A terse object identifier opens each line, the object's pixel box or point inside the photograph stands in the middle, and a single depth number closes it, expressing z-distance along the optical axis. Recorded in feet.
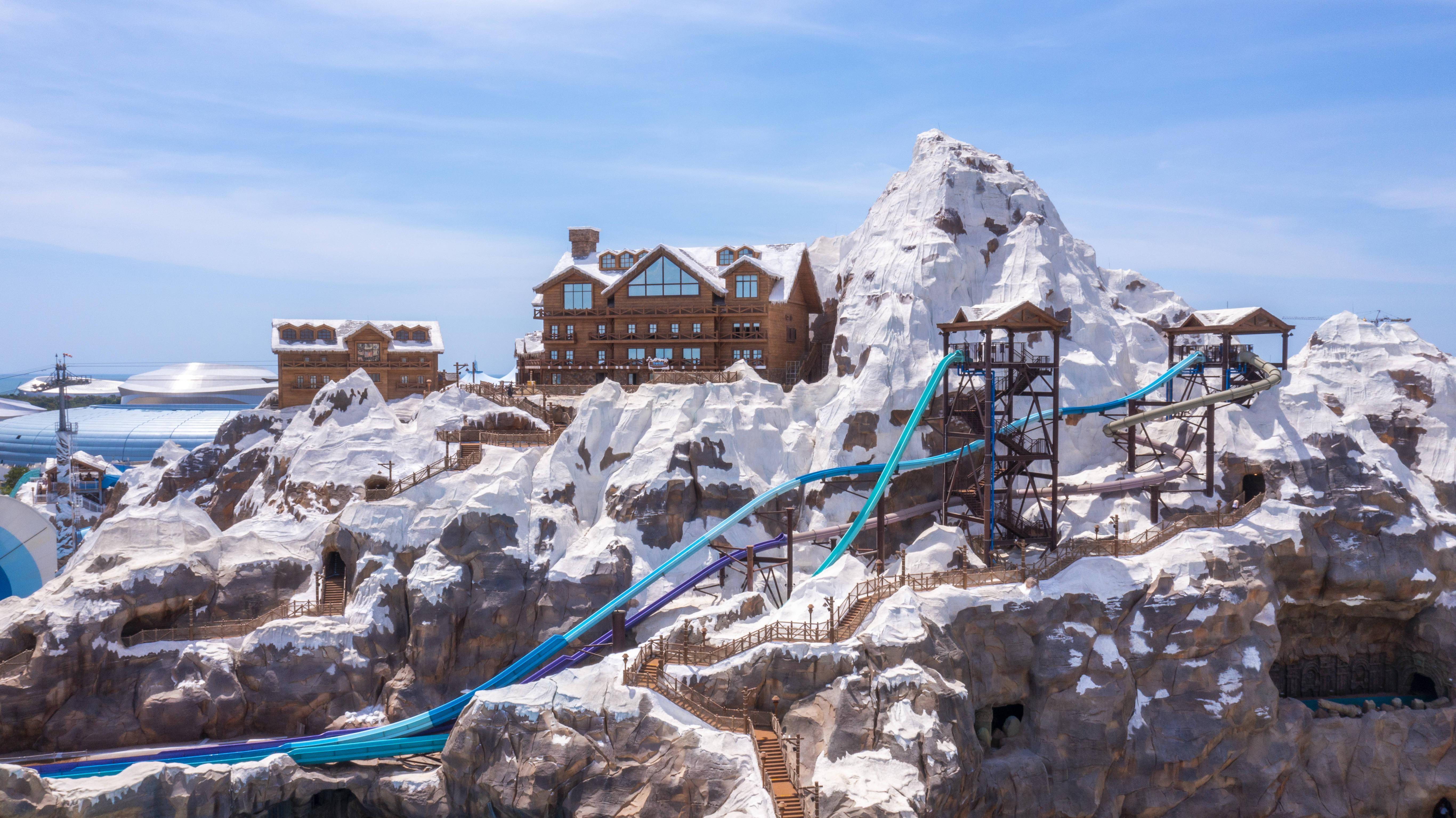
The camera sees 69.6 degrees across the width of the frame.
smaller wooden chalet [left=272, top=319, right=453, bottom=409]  271.49
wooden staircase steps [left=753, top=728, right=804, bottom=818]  111.24
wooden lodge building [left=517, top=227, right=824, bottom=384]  243.81
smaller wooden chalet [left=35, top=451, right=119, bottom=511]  332.80
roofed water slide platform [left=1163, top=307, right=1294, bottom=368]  179.63
